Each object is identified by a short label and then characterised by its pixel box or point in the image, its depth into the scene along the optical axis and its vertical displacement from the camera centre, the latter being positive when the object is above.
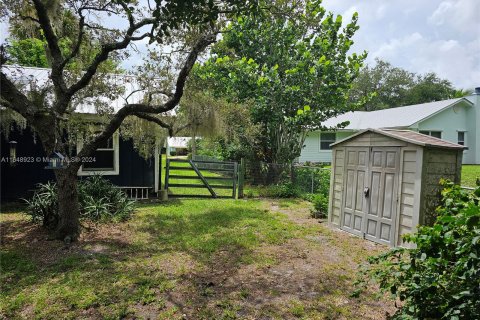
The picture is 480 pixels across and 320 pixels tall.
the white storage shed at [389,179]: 4.84 -0.45
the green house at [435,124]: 18.31 +1.91
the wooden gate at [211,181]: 9.70 -1.21
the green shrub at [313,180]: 9.14 -0.96
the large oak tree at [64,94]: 4.91 +0.79
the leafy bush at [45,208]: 5.82 -1.37
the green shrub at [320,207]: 7.55 -1.40
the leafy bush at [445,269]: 1.82 -0.77
